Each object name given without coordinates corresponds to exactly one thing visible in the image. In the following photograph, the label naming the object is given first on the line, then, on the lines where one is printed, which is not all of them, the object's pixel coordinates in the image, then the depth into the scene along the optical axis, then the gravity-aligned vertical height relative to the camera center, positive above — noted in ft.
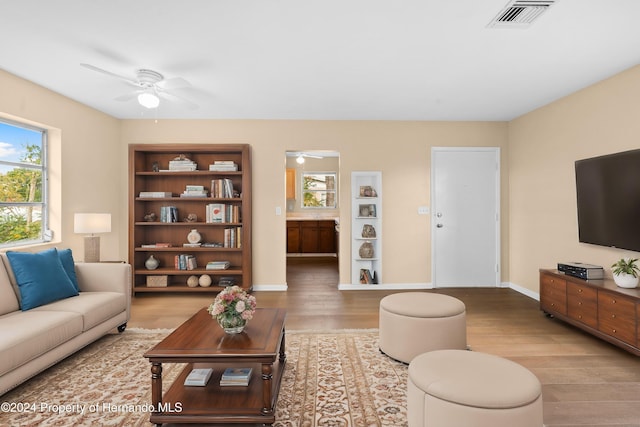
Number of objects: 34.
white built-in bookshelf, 17.51 -0.65
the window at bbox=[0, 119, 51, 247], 11.75 +1.21
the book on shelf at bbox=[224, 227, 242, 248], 16.71 -1.00
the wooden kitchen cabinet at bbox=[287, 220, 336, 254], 28.19 -1.58
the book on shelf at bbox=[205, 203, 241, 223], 16.76 +0.20
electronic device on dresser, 11.34 -1.86
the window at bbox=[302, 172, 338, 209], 29.53 +2.22
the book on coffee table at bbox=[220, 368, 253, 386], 7.12 -3.29
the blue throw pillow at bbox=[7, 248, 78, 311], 9.34 -1.64
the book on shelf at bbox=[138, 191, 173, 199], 16.47 +1.07
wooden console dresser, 9.30 -2.78
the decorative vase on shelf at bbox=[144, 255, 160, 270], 16.47 -2.15
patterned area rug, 6.85 -3.87
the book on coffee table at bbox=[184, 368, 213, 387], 7.11 -3.29
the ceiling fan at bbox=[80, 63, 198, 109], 10.98 +4.50
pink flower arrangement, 7.27 -1.87
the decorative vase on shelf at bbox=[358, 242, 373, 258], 17.53 -1.70
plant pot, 10.05 -1.92
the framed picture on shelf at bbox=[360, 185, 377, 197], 17.62 +1.25
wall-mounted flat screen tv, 10.10 +0.45
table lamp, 12.90 -0.35
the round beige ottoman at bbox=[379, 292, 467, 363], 8.76 -2.83
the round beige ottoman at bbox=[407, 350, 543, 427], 5.12 -2.71
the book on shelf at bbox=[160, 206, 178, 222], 16.70 +0.17
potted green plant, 10.07 -1.73
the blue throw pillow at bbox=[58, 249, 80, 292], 10.68 -1.42
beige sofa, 7.41 -2.52
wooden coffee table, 6.32 -3.39
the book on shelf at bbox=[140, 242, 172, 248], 16.56 -1.33
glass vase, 7.35 -2.24
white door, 17.70 +0.17
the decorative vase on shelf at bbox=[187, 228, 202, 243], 16.72 -0.93
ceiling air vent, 7.50 +4.55
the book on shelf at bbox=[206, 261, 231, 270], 16.42 -2.25
